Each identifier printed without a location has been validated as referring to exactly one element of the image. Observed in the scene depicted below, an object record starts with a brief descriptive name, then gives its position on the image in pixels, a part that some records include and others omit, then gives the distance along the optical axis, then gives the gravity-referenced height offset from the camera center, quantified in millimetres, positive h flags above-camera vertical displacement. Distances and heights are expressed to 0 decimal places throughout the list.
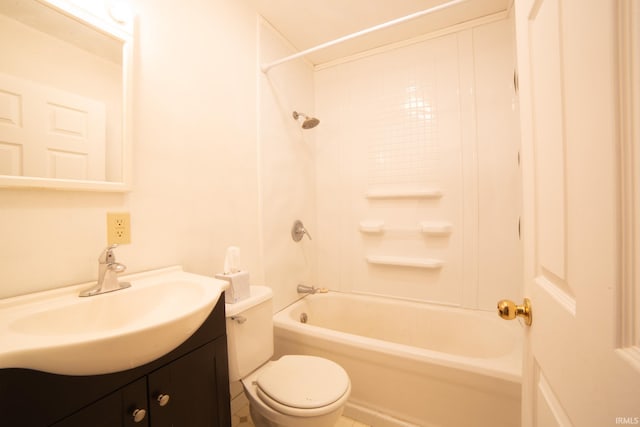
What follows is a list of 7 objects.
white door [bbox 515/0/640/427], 302 -5
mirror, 752 +414
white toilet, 972 -725
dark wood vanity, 493 -435
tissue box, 1094 -318
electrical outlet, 949 -42
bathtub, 1115 -811
